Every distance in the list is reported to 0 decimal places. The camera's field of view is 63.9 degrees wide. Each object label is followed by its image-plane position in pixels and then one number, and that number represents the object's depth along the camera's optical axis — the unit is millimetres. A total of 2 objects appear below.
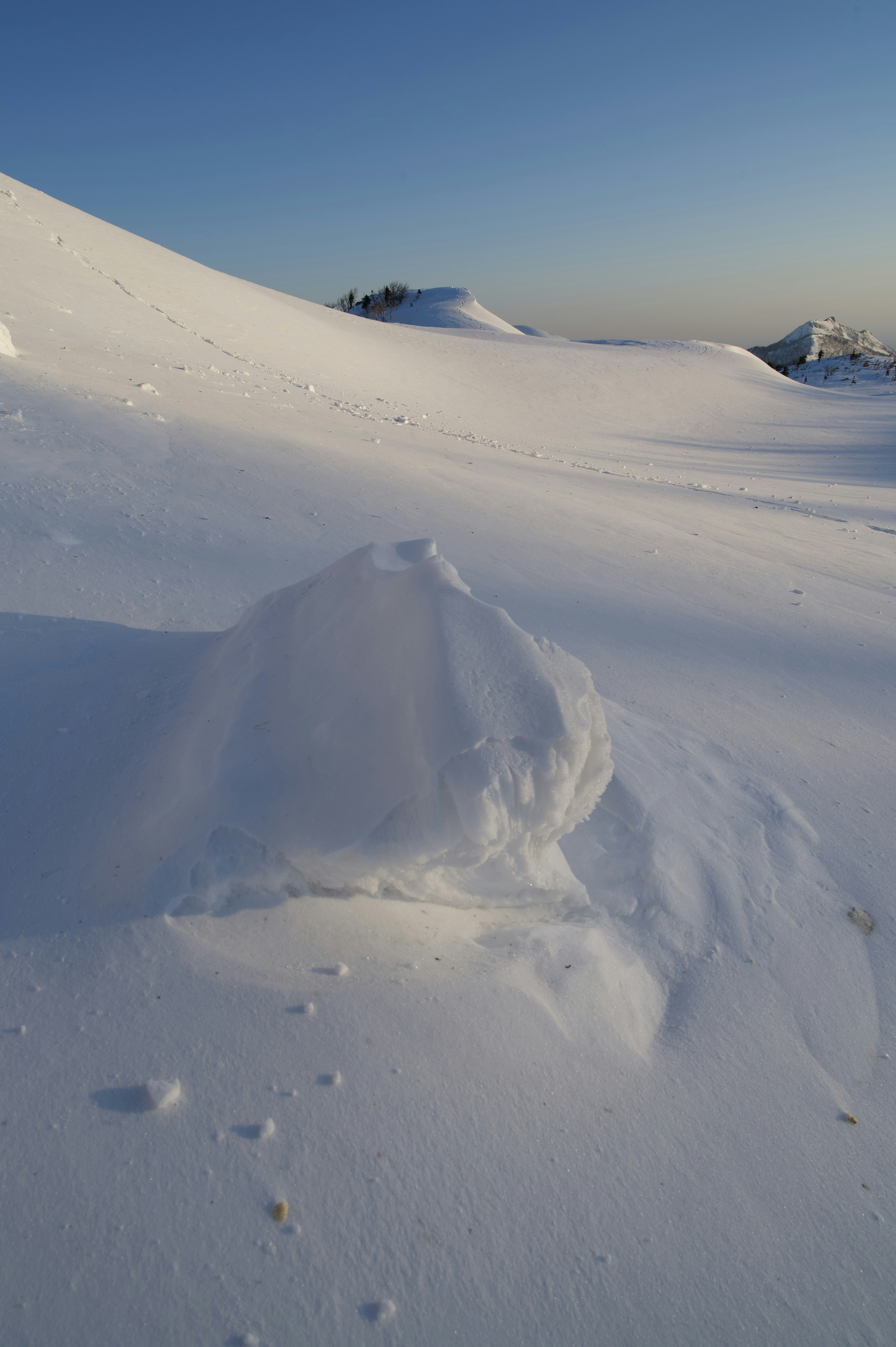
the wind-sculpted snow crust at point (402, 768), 1335
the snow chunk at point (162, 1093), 1085
